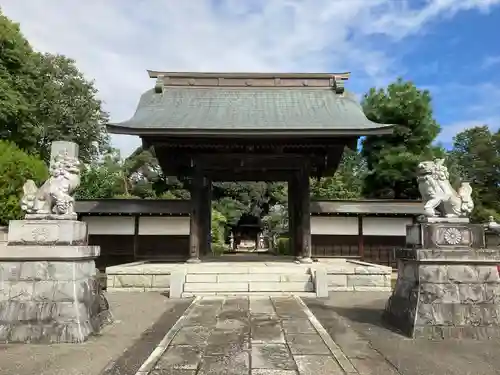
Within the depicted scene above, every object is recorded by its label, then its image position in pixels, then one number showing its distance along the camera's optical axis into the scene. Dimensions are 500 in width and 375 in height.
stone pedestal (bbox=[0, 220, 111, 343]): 5.77
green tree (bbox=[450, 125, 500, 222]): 28.99
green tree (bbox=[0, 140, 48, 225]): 13.92
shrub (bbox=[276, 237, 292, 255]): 23.66
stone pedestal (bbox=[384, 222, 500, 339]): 6.04
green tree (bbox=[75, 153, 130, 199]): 30.50
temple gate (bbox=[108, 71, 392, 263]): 11.97
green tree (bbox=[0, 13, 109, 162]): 21.98
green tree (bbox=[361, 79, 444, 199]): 23.58
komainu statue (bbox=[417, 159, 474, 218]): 6.56
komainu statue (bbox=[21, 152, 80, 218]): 6.19
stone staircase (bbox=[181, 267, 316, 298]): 10.43
